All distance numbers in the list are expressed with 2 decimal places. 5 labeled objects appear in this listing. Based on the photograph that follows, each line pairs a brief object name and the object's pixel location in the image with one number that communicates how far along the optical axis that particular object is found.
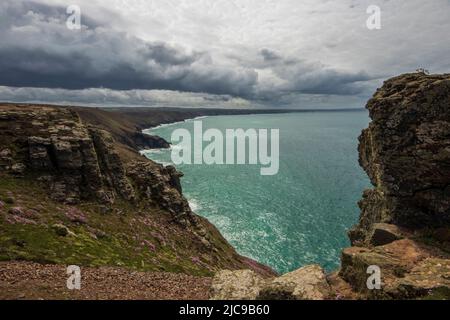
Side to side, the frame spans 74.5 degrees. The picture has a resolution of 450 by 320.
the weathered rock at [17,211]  40.72
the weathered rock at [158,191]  69.75
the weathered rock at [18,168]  51.58
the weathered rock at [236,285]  22.41
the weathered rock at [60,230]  40.56
